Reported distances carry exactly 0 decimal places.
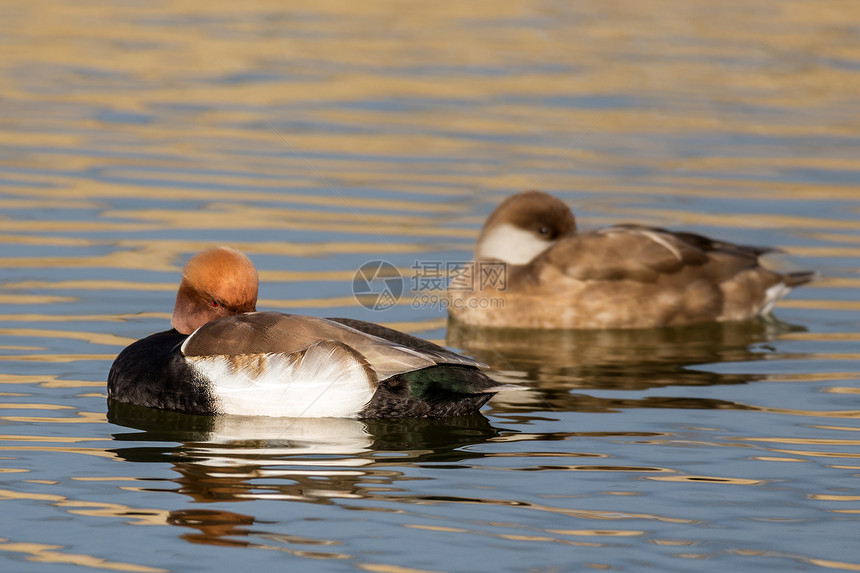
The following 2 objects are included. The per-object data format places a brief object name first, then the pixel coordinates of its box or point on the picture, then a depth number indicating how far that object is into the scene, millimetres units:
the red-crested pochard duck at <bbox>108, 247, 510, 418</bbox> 15977
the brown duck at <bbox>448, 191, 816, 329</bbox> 22422
